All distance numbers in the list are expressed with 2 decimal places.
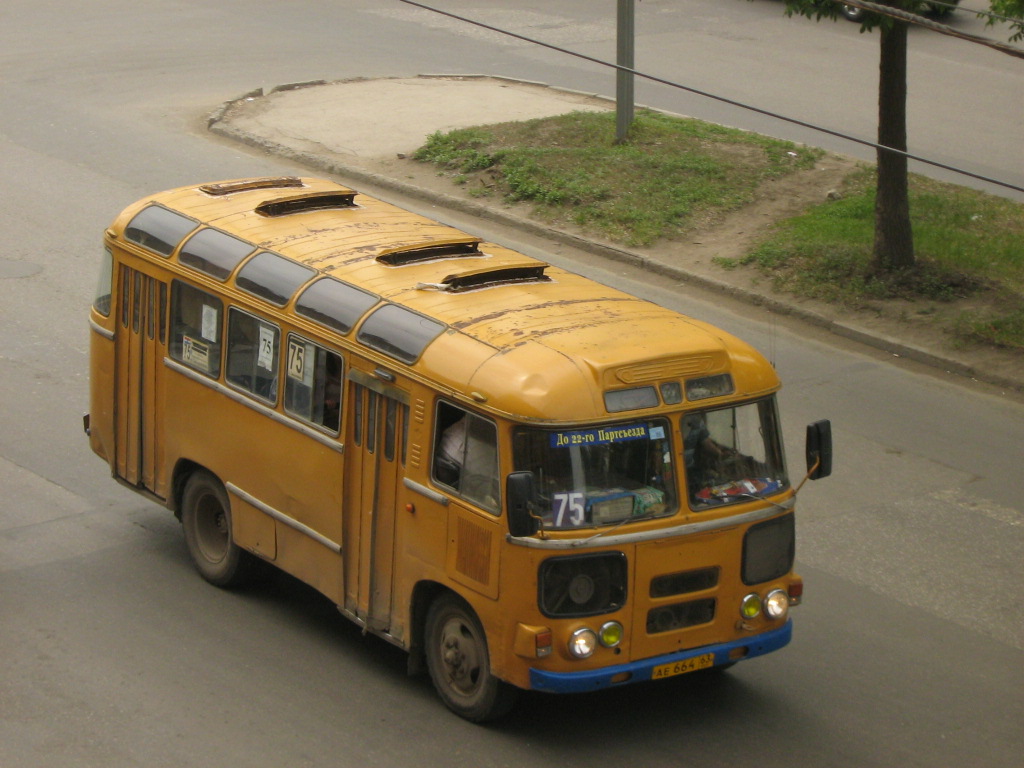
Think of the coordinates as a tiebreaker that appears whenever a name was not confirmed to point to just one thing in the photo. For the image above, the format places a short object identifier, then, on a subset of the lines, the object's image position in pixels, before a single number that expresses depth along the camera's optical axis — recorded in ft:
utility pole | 128.67
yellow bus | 51.13
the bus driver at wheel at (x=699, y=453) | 52.70
